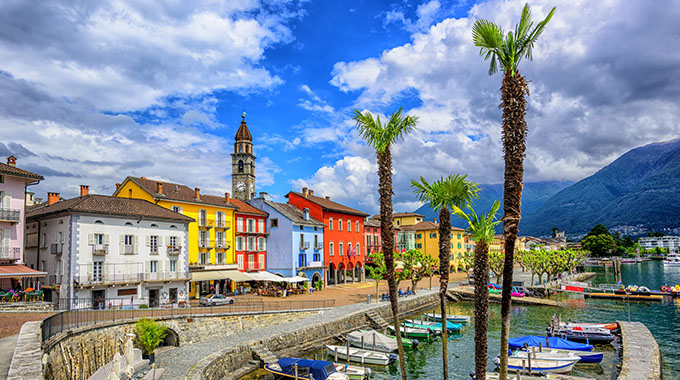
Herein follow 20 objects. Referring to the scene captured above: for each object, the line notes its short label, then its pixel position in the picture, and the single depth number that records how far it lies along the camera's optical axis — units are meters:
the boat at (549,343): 30.20
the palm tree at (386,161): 16.20
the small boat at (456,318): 43.66
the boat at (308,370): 24.62
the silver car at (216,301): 38.53
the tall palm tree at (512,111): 11.20
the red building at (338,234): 64.69
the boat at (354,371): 26.25
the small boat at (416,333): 36.88
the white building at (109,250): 35.03
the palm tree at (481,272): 13.66
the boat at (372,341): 32.25
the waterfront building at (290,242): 56.62
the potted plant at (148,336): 26.70
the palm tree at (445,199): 16.84
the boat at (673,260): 150.38
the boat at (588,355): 29.27
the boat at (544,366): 26.28
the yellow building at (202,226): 45.94
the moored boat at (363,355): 29.67
